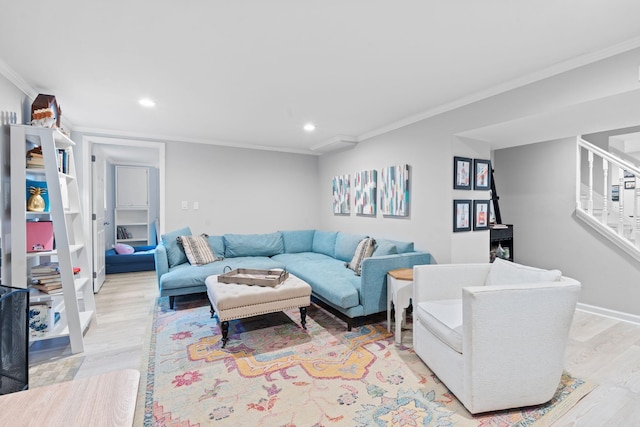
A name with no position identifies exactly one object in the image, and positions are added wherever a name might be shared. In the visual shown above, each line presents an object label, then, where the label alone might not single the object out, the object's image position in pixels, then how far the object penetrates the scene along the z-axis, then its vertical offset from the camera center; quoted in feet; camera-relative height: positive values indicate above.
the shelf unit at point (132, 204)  21.47 +0.44
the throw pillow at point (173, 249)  12.72 -1.62
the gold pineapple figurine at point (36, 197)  8.35 +0.35
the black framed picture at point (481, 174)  10.84 +1.36
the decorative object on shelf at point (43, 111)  8.45 +2.70
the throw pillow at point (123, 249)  18.40 -2.35
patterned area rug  5.79 -3.81
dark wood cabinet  13.65 -1.22
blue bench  17.63 -2.99
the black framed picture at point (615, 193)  16.50 +1.10
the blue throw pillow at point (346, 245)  13.52 -1.50
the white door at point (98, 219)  13.92 -0.41
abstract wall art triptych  12.35 +0.91
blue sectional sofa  9.71 -2.19
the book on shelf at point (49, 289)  8.34 -2.14
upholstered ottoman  8.54 -2.52
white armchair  5.63 -2.44
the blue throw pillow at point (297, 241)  16.51 -1.58
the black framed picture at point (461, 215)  10.43 -0.08
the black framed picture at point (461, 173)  10.40 +1.35
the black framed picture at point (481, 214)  10.94 -0.05
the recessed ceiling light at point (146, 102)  9.78 +3.49
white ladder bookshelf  7.76 -0.40
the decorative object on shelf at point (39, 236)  8.23 -0.70
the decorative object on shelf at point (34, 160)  8.29 +1.33
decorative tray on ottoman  9.47 -2.11
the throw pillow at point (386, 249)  10.95 -1.32
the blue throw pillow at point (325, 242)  15.38 -1.58
